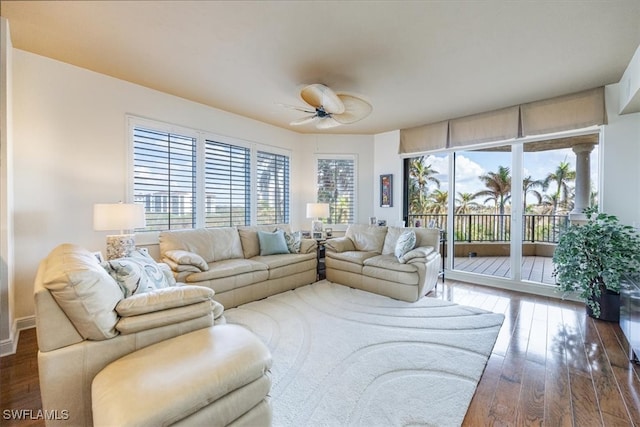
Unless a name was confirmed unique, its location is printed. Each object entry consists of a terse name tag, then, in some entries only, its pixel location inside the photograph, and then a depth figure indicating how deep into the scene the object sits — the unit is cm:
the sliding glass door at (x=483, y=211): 412
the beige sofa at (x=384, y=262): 330
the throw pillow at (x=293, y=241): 403
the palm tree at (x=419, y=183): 492
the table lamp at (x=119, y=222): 258
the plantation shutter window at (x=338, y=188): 534
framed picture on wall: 517
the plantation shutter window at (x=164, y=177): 330
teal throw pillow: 385
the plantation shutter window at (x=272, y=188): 467
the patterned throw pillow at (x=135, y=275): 157
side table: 427
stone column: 346
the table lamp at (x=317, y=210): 450
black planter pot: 279
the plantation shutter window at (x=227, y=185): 399
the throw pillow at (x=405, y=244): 352
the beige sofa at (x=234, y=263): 289
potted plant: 272
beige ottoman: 100
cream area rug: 155
